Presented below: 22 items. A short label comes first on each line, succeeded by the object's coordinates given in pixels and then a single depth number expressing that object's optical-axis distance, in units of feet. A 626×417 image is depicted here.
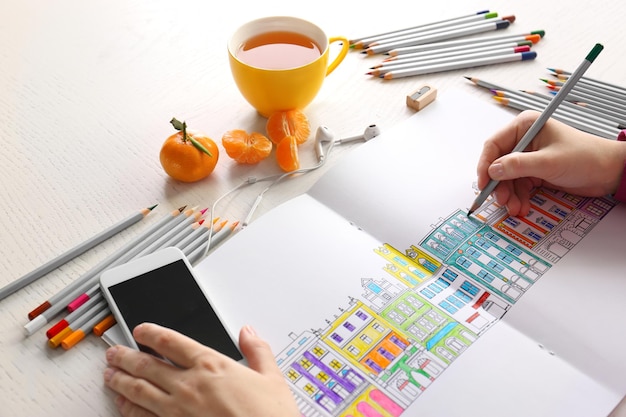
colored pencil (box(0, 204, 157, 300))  2.20
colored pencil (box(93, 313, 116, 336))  2.05
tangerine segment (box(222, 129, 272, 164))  2.66
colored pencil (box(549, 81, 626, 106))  2.86
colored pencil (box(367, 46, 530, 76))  3.12
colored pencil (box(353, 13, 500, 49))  3.28
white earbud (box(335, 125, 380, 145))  2.78
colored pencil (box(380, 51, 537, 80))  3.09
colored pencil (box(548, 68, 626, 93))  2.91
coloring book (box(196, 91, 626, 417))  1.89
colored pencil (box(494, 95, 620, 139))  2.71
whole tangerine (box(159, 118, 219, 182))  2.53
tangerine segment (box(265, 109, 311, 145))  2.73
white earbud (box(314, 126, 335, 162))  2.75
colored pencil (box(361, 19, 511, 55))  3.24
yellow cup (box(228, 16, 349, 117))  2.64
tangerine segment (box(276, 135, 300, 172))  2.63
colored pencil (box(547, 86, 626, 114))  2.83
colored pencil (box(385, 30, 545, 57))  3.22
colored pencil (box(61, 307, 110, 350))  2.03
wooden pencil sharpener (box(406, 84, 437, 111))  2.89
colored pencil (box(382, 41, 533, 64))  3.18
